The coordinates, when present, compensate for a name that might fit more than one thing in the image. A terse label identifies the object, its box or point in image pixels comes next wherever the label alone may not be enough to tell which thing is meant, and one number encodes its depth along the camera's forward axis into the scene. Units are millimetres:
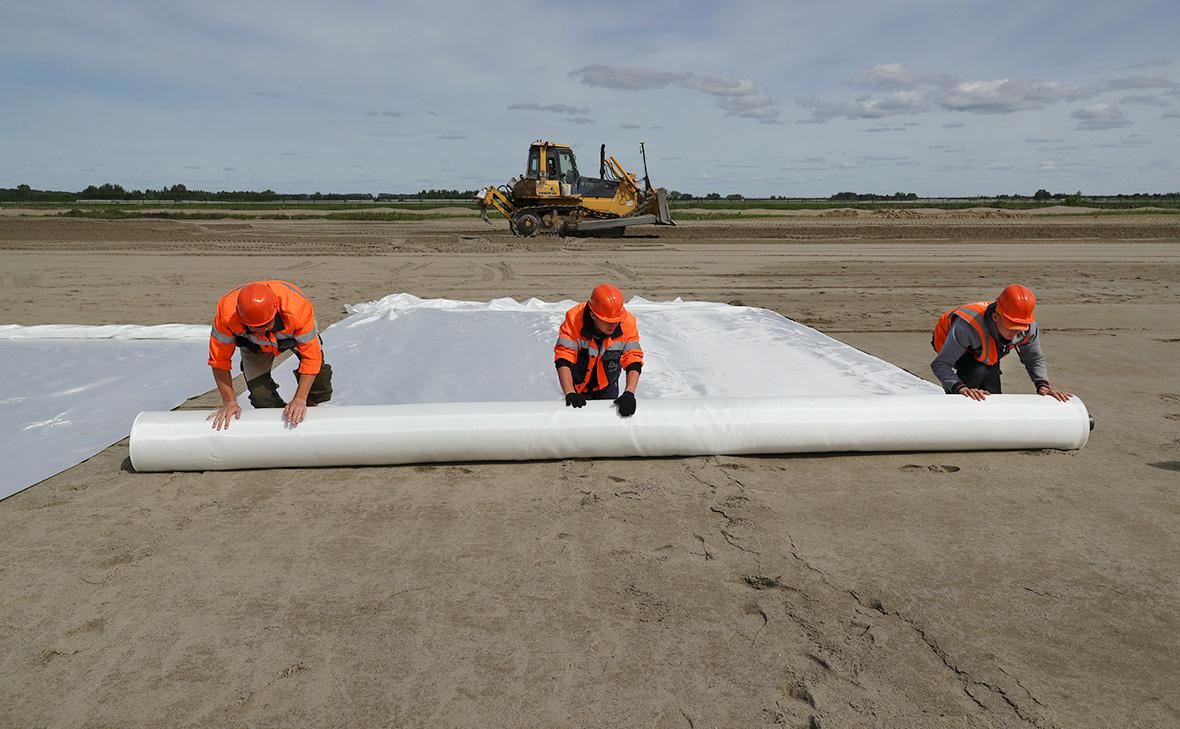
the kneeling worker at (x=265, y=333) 4016
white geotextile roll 4281
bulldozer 22109
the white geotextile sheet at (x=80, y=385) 4652
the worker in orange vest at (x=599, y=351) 4520
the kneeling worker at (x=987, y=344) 4523
